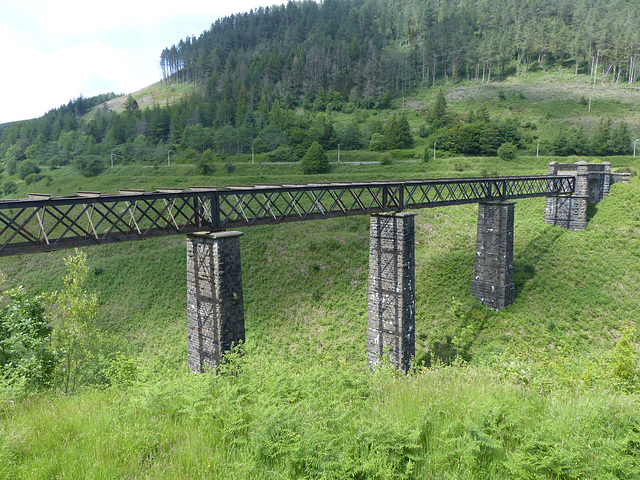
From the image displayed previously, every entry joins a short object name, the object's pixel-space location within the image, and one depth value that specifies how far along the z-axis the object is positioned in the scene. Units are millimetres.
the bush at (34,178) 87188
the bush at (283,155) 80625
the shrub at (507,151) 63719
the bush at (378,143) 81812
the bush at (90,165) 85381
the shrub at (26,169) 95562
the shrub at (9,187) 84562
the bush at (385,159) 69812
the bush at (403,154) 74875
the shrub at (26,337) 14570
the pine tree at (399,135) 80875
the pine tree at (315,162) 68625
